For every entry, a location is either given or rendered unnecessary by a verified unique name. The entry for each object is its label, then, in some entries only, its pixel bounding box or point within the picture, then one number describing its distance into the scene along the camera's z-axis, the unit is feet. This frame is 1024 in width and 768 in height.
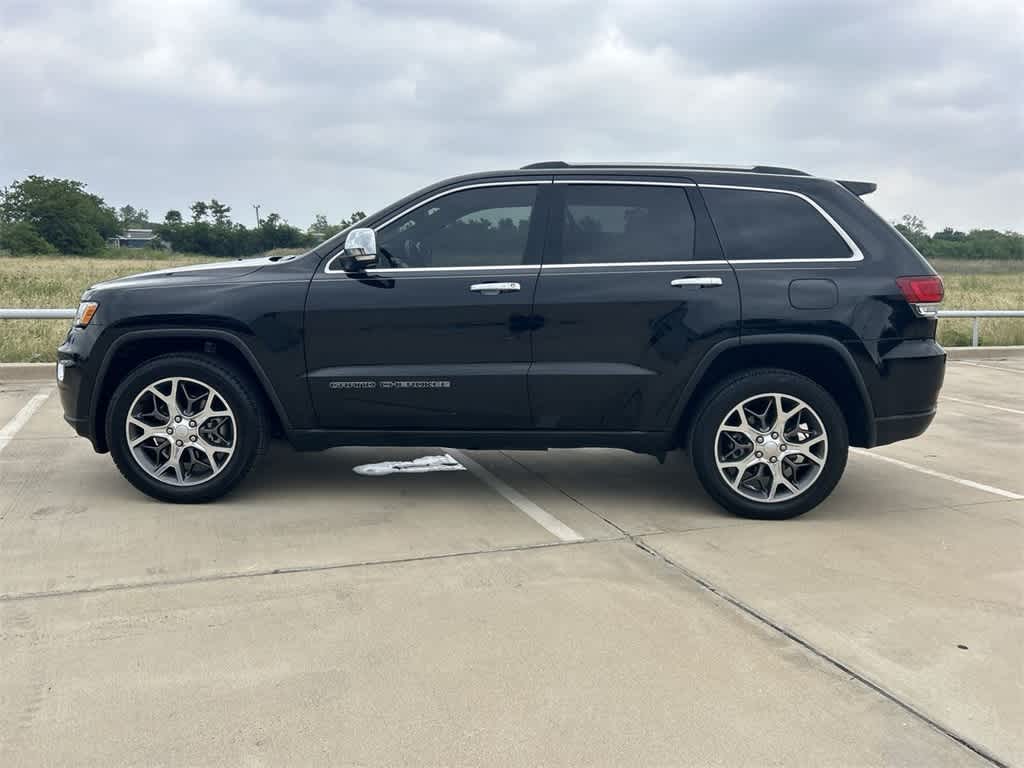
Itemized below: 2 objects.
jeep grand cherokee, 15.72
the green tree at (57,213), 314.35
